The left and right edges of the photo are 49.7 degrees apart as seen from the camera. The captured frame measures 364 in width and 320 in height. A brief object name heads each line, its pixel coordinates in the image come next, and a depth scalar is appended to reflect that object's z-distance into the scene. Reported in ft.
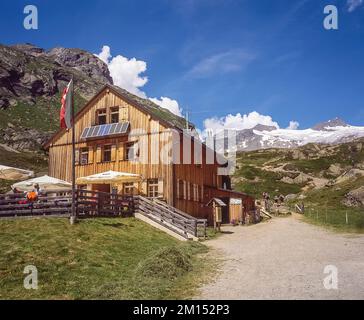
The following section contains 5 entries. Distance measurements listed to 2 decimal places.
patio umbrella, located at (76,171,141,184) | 87.31
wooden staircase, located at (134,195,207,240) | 75.82
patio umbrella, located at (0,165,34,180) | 81.62
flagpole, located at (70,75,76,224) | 62.75
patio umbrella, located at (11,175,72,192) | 79.83
